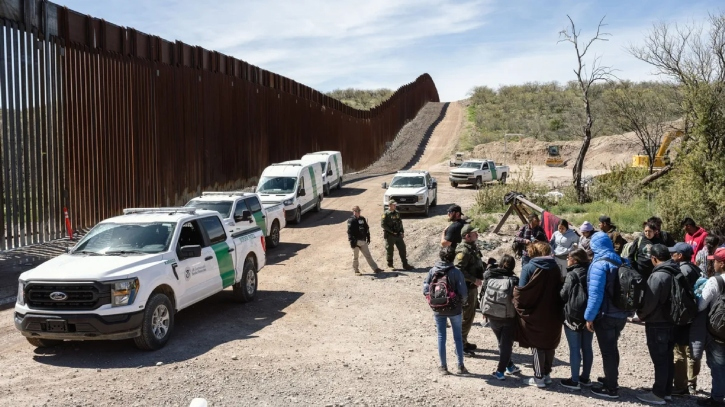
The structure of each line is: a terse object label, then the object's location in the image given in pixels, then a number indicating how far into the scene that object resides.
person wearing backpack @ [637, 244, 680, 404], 7.14
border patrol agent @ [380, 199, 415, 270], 15.68
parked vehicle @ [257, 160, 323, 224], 23.19
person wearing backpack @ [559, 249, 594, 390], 7.30
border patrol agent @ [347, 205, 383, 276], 15.33
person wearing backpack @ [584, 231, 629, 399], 7.16
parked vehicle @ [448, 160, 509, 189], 35.47
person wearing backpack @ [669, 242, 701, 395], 7.38
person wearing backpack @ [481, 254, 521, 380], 7.69
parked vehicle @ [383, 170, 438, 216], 24.39
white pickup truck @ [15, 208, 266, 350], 8.64
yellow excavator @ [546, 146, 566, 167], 54.19
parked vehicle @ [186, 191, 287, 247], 16.50
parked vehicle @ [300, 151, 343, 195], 31.78
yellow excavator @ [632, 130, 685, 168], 37.72
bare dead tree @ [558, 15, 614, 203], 23.83
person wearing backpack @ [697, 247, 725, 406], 6.97
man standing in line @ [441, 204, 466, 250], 12.57
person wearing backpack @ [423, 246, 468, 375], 7.84
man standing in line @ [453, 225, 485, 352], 9.05
